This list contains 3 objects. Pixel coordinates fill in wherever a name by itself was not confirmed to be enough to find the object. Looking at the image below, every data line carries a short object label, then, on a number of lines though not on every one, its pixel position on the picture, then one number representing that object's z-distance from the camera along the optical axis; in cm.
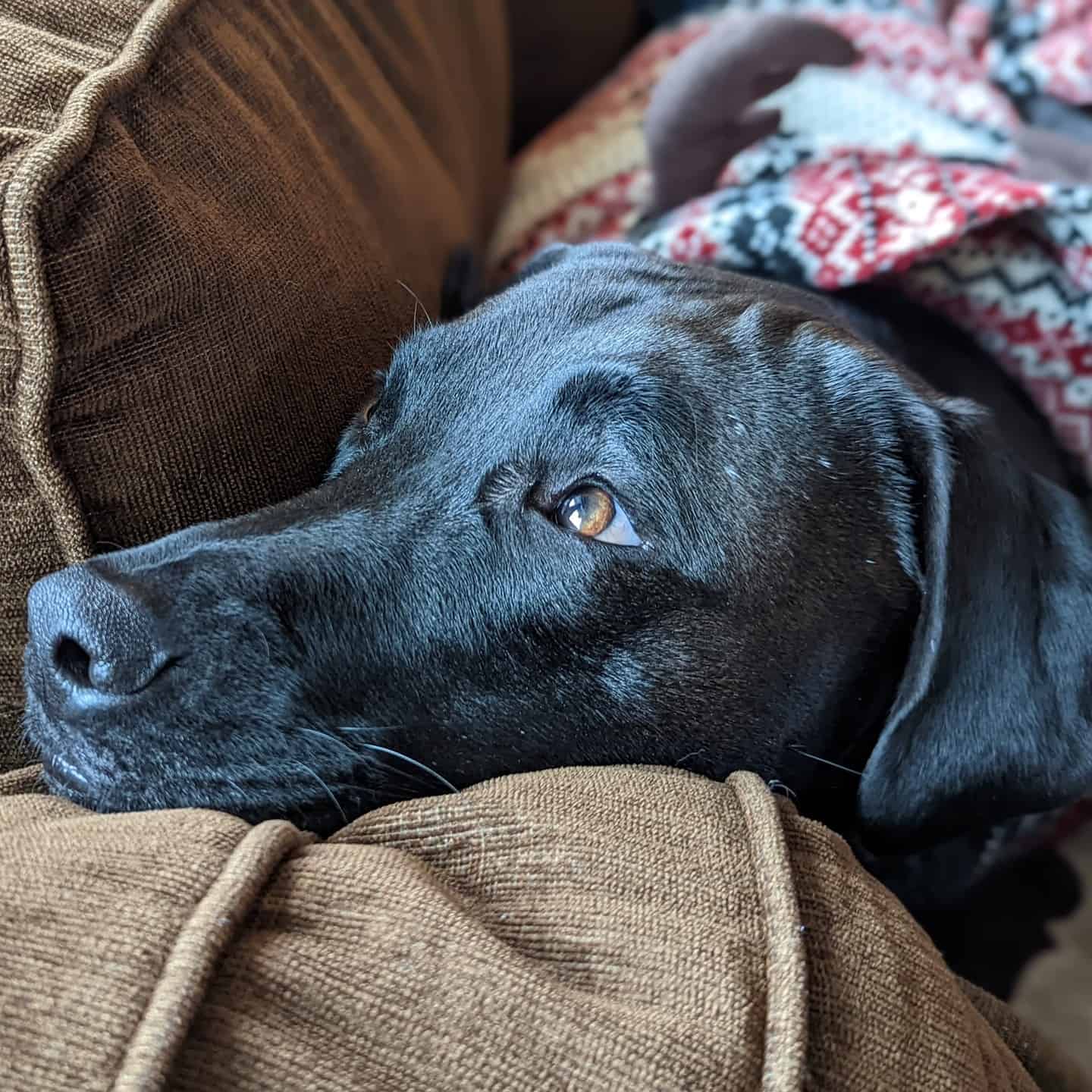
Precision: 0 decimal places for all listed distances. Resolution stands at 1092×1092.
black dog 36
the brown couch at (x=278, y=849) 27
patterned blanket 56
